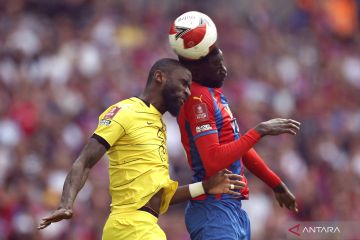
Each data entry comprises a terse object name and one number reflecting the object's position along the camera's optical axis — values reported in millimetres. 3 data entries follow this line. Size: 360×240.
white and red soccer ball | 16422
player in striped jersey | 16016
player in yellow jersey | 15578
